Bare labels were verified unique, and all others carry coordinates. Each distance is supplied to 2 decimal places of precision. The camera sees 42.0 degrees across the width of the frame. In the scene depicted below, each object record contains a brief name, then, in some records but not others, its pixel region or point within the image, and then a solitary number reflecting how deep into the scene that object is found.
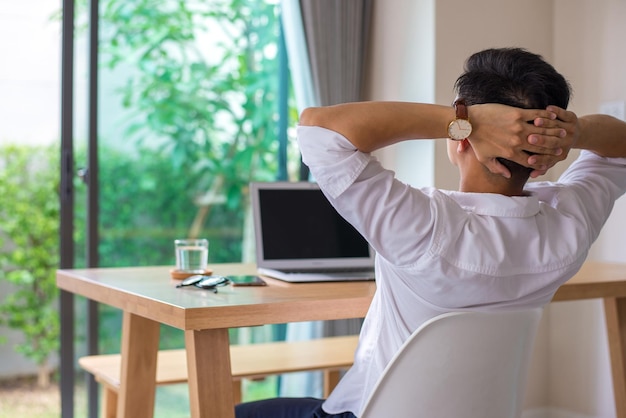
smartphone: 1.93
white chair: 1.11
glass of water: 2.13
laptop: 2.32
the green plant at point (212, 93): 3.70
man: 1.14
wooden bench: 2.31
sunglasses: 1.79
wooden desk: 1.58
